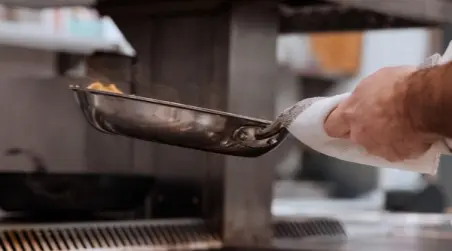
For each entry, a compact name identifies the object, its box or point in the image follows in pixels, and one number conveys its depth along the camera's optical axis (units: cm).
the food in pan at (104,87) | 117
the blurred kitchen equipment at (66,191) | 135
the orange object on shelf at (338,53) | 384
